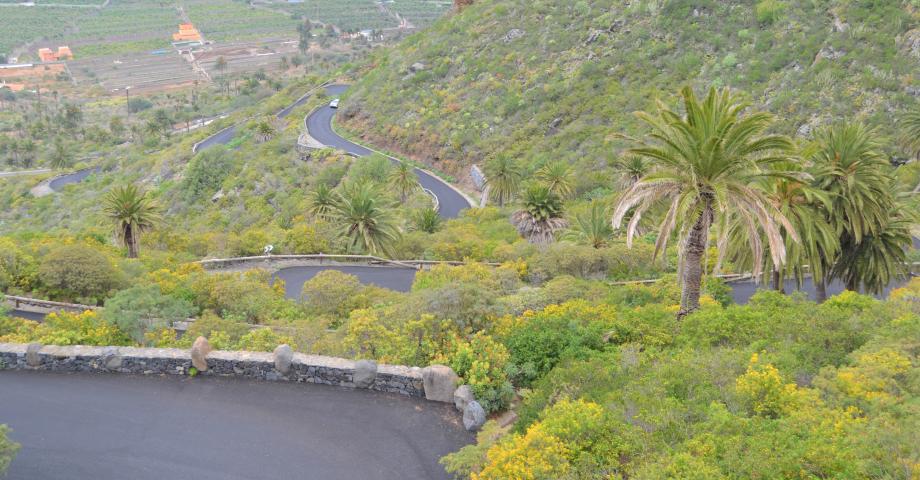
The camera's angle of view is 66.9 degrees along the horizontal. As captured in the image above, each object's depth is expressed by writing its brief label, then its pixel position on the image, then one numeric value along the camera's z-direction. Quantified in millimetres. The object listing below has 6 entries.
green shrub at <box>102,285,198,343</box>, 17141
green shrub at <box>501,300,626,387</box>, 14039
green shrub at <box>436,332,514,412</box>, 13328
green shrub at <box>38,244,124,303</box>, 22953
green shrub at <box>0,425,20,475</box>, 11102
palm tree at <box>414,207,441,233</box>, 38719
